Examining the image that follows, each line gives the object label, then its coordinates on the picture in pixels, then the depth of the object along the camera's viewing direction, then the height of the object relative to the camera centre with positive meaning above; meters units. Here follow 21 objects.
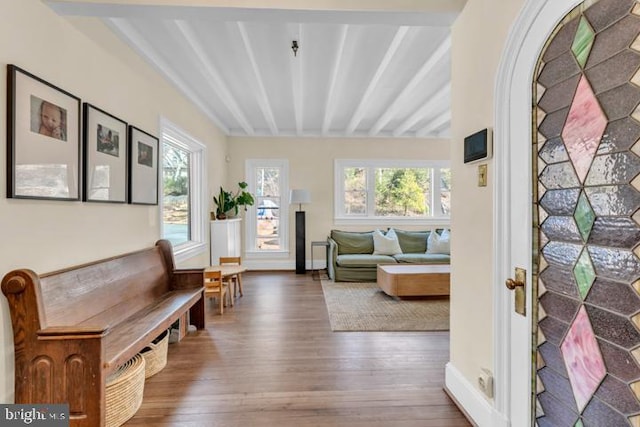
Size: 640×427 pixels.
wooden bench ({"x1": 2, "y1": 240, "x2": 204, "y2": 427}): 1.61 -0.69
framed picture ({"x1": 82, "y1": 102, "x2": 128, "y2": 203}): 2.19 +0.42
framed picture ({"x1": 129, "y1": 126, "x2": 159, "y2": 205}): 2.76 +0.42
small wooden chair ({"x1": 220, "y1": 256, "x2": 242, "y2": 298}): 4.50 -0.71
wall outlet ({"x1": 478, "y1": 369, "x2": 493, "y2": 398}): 1.62 -0.87
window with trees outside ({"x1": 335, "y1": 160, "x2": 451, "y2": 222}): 6.38 +0.46
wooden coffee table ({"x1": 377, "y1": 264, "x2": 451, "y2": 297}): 4.18 -0.91
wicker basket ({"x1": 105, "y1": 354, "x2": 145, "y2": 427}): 1.79 -1.04
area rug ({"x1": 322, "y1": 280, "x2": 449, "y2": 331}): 3.29 -1.16
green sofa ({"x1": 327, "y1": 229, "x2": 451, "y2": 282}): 5.29 -0.73
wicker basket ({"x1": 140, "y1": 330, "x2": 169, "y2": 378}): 2.34 -1.07
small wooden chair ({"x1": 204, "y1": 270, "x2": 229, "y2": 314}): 3.69 -0.89
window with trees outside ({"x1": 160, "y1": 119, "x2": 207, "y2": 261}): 3.83 +0.28
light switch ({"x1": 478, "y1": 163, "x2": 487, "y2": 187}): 1.68 +0.20
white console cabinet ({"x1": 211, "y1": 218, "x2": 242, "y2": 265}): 5.01 -0.41
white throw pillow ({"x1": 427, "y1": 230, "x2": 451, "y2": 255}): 5.68 -0.54
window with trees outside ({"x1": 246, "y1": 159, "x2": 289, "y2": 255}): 6.30 +0.08
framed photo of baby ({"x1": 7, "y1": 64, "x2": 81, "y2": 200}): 1.64 +0.42
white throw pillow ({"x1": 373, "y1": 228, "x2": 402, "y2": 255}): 5.72 -0.57
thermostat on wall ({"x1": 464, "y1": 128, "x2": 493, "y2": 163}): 1.62 +0.36
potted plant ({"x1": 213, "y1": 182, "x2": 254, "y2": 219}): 5.39 +0.19
